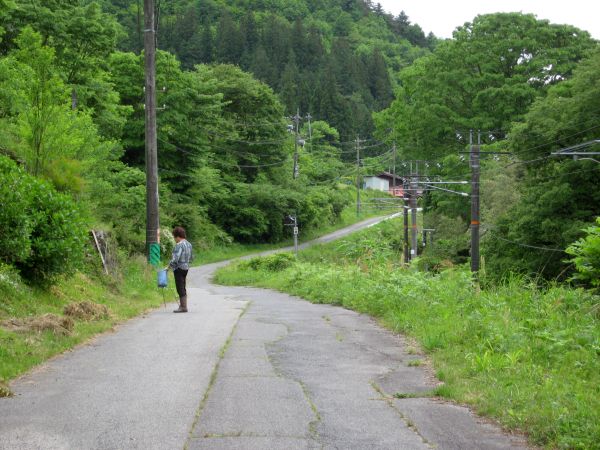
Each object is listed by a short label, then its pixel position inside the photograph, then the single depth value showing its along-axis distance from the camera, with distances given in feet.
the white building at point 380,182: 387.34
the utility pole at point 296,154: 250.16
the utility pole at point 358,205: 306.80
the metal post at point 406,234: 151.78
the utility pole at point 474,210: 94.10
